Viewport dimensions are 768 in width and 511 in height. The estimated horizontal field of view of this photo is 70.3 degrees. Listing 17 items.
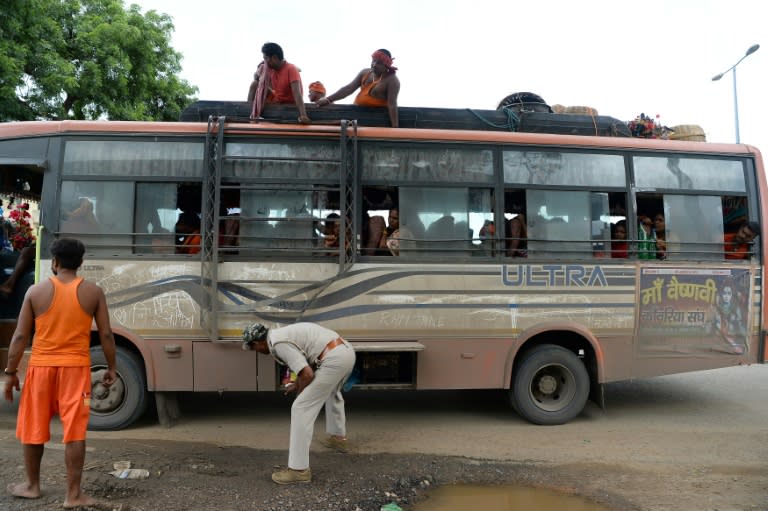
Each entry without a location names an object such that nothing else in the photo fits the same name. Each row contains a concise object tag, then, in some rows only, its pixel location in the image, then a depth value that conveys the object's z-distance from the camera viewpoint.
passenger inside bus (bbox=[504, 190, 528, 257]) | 5.74
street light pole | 15.54
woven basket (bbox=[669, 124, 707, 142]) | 6.41
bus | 5.33
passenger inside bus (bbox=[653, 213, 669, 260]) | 5.98
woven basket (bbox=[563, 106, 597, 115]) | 6.62
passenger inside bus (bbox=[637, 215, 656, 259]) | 5.91
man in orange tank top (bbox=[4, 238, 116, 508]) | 3.48
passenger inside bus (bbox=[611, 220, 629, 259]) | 5.89
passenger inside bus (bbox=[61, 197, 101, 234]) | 5.31
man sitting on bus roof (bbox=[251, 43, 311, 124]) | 5.96
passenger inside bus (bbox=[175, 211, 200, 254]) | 5.37
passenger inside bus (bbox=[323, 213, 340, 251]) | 5.48
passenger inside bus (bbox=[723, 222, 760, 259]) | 6.00
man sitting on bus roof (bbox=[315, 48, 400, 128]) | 6.03
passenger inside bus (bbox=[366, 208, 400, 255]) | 5.55
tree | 10.63
